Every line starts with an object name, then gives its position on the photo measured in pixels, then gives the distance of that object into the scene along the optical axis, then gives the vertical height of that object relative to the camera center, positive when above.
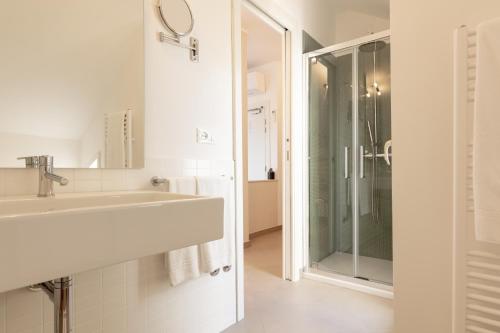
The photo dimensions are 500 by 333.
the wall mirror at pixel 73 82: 1.01 +0.33
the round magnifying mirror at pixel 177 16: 1.38 +0.74
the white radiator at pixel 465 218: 1.11 -0.22
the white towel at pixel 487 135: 1.01 +0.10
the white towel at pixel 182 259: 1.34 -0.45
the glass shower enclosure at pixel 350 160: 2.38 +0.03
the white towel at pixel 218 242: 1.46 -0.42
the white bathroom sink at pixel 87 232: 0.57 -0.16
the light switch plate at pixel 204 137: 1.55 +0.15
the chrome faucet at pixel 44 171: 0.94 -0.02
